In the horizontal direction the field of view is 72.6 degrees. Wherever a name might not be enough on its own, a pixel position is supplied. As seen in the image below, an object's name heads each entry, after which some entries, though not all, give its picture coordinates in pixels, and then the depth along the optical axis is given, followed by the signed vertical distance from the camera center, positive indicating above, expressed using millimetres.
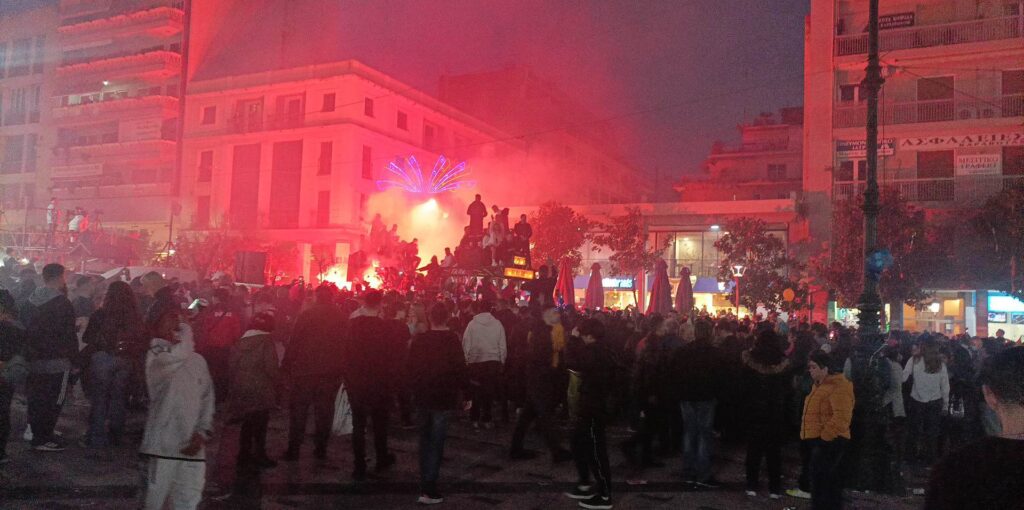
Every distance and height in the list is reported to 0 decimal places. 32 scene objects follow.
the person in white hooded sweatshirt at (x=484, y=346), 9250 -604
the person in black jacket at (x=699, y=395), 7375 -906
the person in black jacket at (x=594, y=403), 6414 -900
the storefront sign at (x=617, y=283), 34031 +1159
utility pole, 9469 +2403
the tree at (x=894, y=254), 24172 +2190
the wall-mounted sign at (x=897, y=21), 27797 +11896
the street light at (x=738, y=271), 24703 +1470
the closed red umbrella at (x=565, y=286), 17156 +458
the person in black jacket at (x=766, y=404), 7184 -944
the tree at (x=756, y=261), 26719 +2036
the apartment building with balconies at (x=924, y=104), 26609 +8529
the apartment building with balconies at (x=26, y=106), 51375 +13403
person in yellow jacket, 5848 -948
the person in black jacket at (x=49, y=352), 7367 -736
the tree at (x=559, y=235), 33469 +3349
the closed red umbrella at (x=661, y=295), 15812 +309
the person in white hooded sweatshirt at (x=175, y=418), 4262 -803
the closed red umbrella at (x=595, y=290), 16844 +371
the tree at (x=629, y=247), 31891 +2743
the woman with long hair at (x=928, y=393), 9359 -1001
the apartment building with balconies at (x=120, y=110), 47844 +12342
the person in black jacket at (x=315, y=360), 7461 -711
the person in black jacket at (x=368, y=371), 7016 -755
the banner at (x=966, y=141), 26453 +6945
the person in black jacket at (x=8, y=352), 6418 -656
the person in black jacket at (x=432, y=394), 6477 -881
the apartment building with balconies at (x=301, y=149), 42875 +9354
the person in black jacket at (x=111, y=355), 7727 -779
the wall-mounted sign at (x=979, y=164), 26531 +6012
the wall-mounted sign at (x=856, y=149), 27922 +6822
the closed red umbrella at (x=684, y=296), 16206 +307
